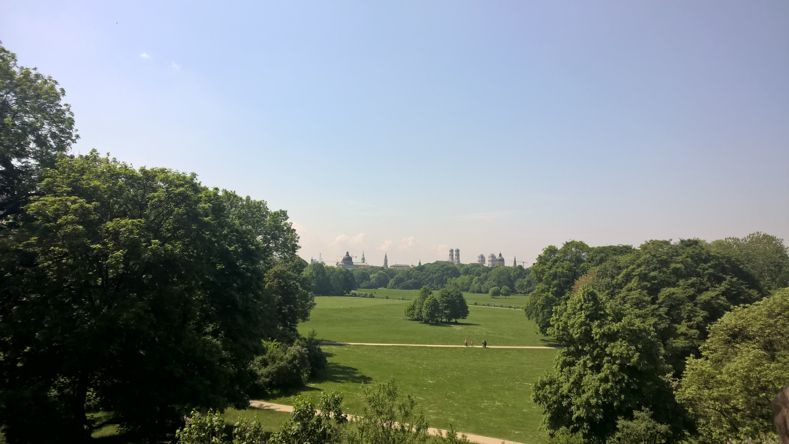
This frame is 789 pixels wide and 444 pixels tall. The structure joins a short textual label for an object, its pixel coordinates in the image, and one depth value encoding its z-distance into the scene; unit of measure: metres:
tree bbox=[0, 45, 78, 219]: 18.11
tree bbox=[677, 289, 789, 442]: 17.27
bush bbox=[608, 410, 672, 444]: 18.00
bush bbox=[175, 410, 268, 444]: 9.37
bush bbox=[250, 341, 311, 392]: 31.89
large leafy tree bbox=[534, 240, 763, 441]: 19.59
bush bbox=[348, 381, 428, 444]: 11.10
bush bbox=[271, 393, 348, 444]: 10.34
